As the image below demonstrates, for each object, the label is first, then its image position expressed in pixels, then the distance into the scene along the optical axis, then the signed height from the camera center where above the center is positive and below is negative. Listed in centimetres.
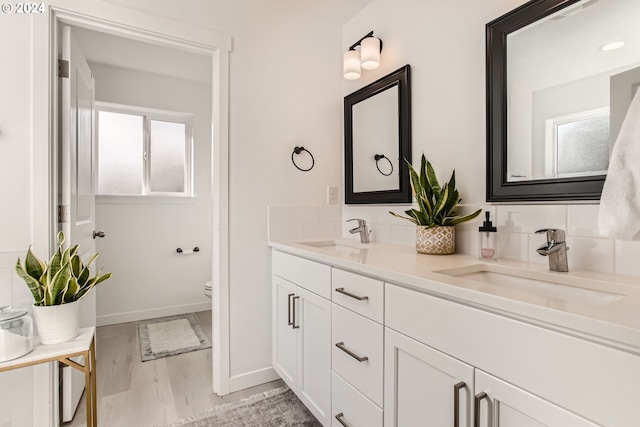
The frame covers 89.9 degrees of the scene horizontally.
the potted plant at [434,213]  143 +0
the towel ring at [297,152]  208 +40
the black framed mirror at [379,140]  178 +45
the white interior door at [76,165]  157 +25
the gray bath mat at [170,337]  239 -103
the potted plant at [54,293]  129 -33
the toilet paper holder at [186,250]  322 -38
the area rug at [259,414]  159 -105
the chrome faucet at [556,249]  101 -12
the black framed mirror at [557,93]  100 +42
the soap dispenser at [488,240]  127 -11
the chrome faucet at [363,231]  194 -11
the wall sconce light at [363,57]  189 +95
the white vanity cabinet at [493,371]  58 -36
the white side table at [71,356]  120 -55
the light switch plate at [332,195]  223 +12
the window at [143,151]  298 +60
